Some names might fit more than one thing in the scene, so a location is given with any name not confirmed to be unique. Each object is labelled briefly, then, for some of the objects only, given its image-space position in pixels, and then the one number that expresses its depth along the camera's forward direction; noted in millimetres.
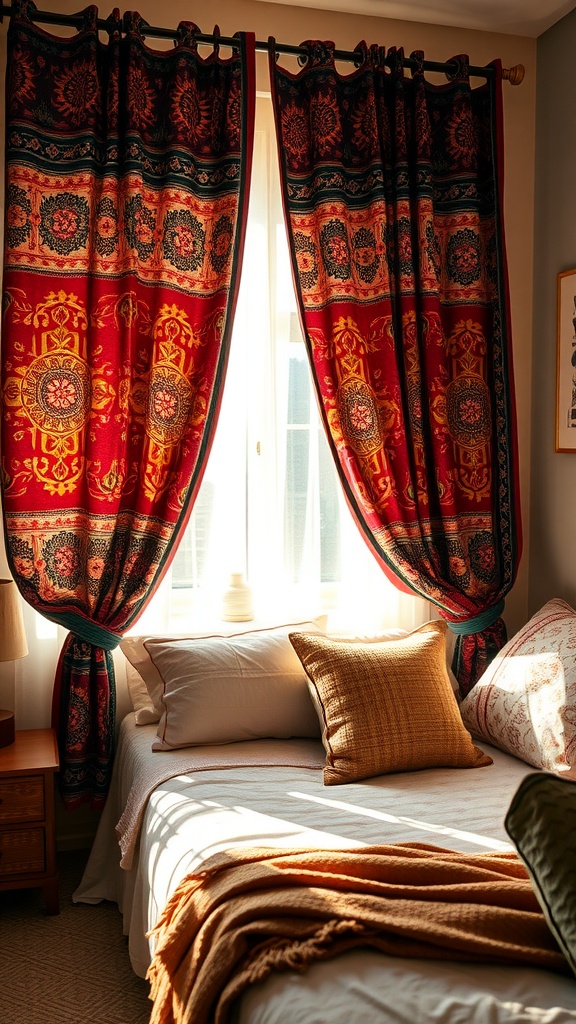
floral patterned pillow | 2537
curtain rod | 2773
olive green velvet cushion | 1389
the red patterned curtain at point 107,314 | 2812
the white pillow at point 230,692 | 2693
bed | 1447
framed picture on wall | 3191
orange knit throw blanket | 1551
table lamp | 2732
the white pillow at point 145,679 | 2891
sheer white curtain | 3189
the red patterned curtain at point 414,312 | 3078
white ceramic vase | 3127
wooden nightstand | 2652
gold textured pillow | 2512
